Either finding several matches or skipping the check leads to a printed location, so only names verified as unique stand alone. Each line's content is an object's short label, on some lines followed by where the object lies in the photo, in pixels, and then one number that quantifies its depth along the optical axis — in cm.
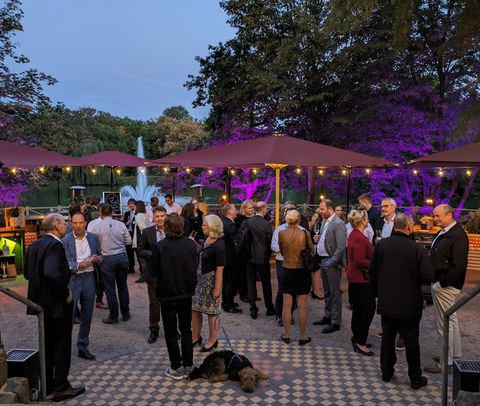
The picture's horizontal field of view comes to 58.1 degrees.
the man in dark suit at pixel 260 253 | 631
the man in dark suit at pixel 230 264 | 663
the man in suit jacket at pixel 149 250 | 545
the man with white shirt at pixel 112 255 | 577
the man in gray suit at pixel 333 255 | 561
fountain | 3195
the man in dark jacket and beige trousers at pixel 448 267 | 427
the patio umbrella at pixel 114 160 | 1183
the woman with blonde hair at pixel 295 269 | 513
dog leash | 440
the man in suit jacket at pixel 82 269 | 473
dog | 430
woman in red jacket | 488
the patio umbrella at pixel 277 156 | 698
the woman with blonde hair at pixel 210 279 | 477
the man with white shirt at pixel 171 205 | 904
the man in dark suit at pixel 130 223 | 909
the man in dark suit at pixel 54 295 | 371
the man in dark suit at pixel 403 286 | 399
